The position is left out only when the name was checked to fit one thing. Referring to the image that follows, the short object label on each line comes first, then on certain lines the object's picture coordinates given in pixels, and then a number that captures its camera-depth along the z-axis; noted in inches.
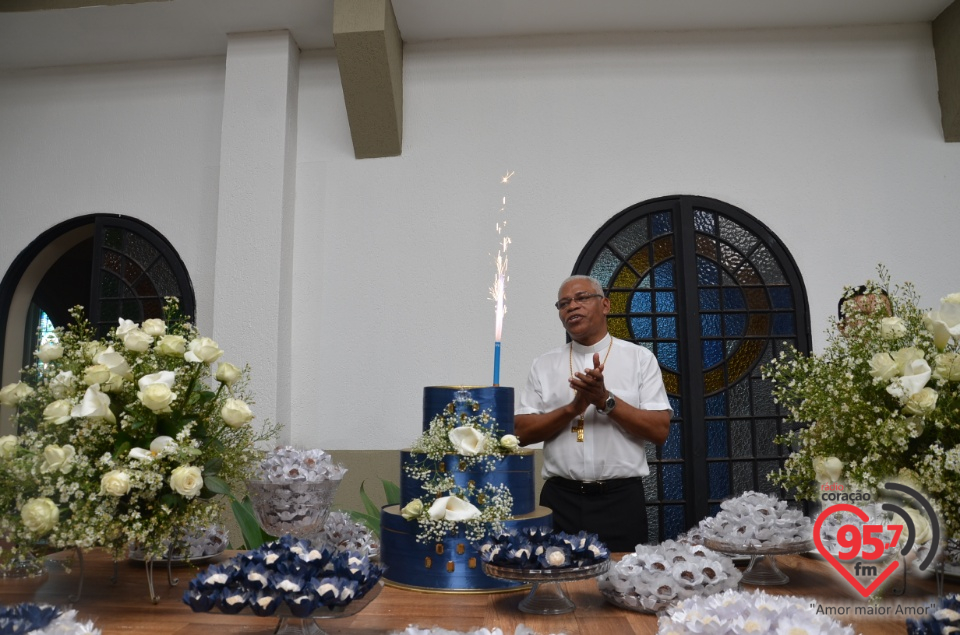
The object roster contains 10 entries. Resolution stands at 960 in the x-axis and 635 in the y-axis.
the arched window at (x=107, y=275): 200.7
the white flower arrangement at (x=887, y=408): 59.2
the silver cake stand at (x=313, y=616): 51.4
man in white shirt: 106.9
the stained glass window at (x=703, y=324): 183.8
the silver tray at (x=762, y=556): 67.2
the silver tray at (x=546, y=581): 58.2
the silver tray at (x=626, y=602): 59.4
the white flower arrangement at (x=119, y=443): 63.6
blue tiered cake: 66.7
